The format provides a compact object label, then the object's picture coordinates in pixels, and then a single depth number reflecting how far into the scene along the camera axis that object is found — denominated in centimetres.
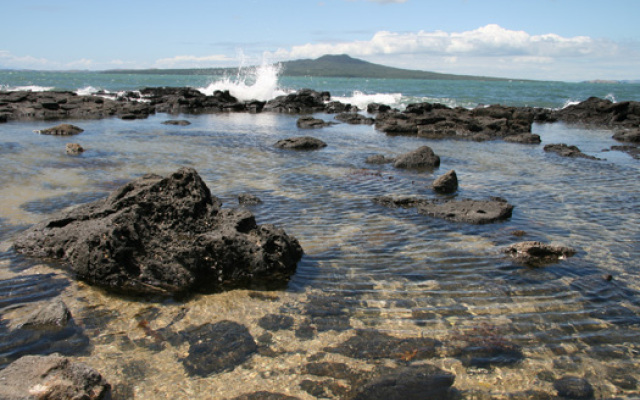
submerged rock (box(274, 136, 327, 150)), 1981
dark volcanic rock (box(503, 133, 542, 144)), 2336
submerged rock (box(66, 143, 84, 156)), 1670
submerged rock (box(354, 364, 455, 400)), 415
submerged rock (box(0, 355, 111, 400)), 378
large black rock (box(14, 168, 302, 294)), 617
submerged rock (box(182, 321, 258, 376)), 454
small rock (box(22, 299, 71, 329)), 506
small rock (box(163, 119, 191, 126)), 2852
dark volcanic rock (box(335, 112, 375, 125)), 3225
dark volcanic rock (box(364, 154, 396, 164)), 1669
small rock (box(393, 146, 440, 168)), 1585
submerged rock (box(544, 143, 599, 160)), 1898
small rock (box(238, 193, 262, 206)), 1052
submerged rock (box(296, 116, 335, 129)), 2943
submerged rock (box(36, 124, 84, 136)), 2200
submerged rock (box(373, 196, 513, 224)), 950
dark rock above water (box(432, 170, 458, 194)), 1228
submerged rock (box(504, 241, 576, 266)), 742
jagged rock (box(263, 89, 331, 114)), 4256
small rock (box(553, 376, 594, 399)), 423
